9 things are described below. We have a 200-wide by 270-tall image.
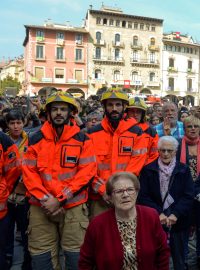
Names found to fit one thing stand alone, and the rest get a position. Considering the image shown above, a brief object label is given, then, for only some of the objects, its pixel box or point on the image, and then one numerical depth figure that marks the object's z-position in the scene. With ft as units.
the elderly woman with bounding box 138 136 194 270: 11.51
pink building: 162.71
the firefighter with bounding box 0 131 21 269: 10.93
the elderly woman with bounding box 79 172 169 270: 7.78
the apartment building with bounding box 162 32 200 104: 180.45
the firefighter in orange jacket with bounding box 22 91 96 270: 10.28
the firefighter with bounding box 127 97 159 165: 13.29
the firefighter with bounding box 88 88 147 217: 11.55
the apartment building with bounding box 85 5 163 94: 166.71
